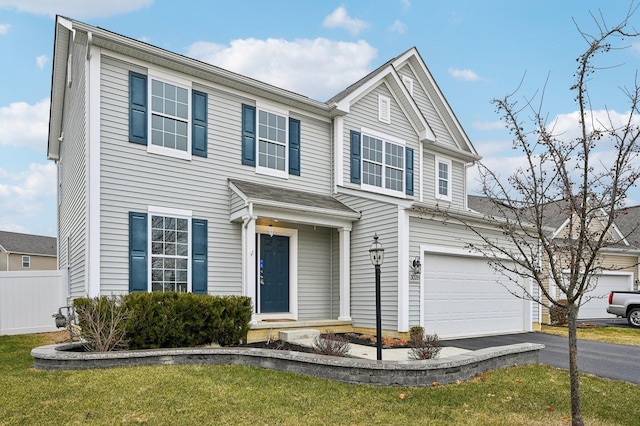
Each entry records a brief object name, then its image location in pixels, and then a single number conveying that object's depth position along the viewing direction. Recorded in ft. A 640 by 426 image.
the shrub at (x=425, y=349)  23.97
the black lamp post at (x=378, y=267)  23.07
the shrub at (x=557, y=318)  50.53
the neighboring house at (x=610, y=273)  62.34
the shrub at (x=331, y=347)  24.57
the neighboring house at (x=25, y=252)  116.06
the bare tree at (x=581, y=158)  15.06
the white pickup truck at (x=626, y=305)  52.31
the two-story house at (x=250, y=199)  30.37
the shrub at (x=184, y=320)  24.95
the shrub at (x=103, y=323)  23.80
